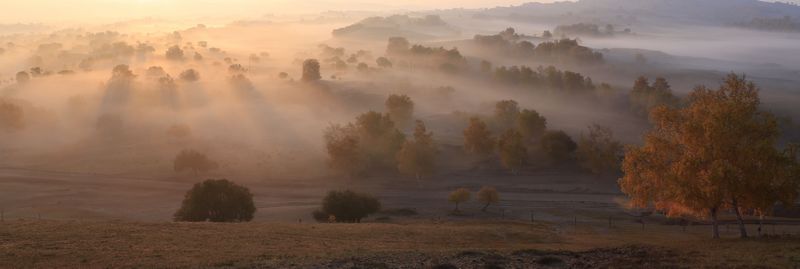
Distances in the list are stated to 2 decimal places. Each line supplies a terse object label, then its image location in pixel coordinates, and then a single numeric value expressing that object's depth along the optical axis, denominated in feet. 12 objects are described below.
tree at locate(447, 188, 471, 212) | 221.87
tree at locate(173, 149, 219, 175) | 281.95
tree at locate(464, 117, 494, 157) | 307.37
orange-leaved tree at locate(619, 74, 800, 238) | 110.83
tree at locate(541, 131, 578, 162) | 303.07
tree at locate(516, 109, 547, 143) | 337.72
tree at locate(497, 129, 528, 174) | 288.92
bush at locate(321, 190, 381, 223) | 191.21
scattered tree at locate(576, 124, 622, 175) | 281.54
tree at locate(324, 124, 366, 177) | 280.10
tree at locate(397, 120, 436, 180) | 276.51
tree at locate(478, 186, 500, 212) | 222.48
